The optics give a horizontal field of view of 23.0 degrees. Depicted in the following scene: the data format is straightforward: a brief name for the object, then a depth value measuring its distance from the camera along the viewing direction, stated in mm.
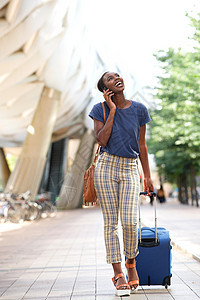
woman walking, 4352
